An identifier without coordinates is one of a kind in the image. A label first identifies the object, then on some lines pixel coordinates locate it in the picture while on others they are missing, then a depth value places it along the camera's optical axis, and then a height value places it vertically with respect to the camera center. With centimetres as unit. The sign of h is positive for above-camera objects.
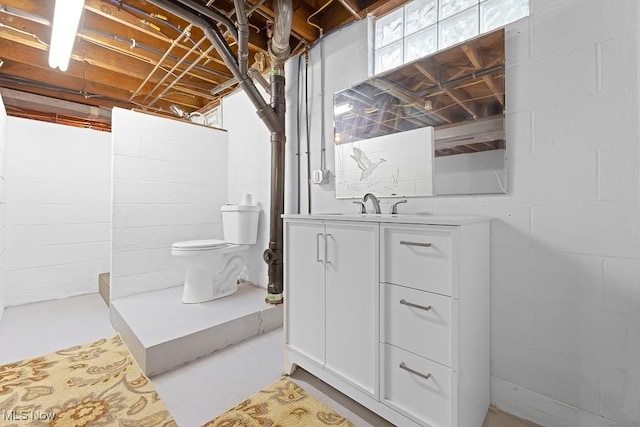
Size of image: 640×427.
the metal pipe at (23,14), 193 +145
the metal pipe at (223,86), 306 +150
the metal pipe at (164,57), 227 +152
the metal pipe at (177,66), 243 +151
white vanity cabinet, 104 -43
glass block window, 144 +115
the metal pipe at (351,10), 178 +139
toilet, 231 -37
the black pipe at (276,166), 234 +43
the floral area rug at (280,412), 128 -97
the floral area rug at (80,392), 129 -96
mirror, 136 +52
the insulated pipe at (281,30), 187 +134
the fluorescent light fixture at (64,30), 157 +120
